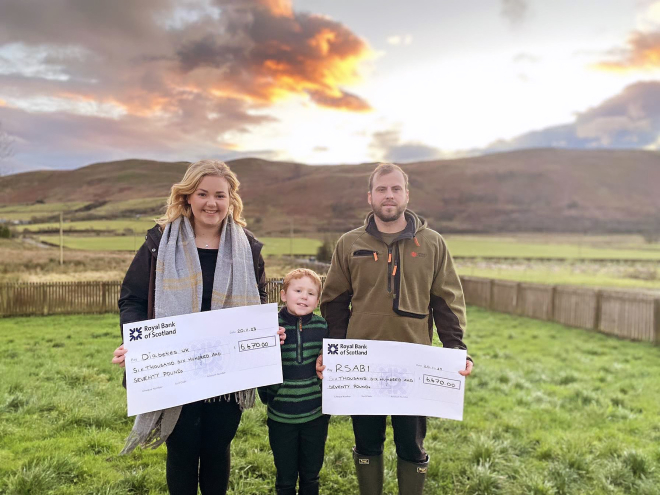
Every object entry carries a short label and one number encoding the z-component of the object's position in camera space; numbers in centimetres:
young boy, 248
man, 259
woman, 230
